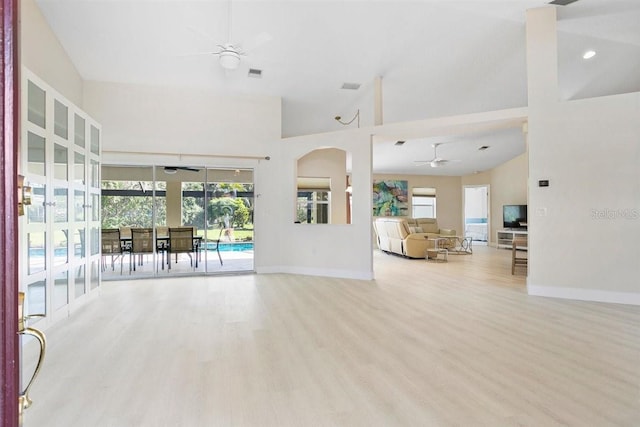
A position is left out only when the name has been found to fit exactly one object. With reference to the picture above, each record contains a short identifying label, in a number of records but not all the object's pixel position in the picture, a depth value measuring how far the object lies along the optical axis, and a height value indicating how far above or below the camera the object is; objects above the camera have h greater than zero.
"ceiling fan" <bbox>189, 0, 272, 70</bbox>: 3.84 +1.89
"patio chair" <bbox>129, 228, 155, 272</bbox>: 6.28 -0.41
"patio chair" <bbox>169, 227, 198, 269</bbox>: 6.52 -0.41
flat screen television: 10.89 +0.00
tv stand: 10.86 -0.66
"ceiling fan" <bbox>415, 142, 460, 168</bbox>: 9.55 +1.80
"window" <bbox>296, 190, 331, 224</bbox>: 8.71 +0.29
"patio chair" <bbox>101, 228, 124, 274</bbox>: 6.22 -0.43
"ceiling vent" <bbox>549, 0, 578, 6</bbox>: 4.63 +2.85
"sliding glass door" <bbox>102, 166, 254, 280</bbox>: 6.30 +0.08
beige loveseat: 8.61 -0.48
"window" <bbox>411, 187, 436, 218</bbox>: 12.97 +0.55
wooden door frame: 0.58 +0.01
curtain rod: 6.01 +1.14
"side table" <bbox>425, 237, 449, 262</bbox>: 8.47 -0.84
